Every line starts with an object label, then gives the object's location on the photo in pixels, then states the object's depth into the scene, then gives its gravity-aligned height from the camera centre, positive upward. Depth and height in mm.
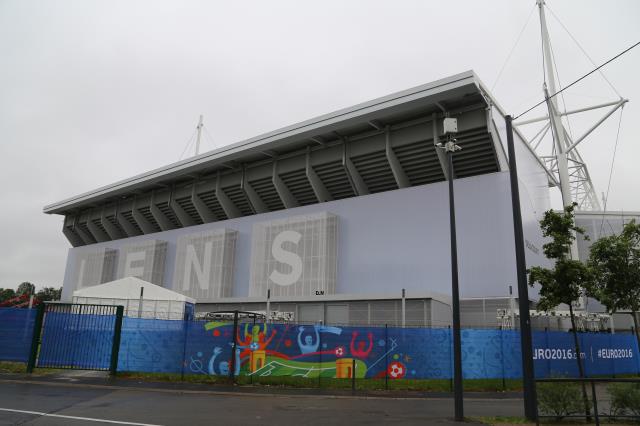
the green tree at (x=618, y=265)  19406 +3292
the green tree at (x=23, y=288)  141350 +13161
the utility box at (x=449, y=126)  12336 +5407
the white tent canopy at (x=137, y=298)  25422 +1956
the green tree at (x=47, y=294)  110438 +9320
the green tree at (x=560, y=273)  15828 +2401
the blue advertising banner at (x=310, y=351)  18234 -356
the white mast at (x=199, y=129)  66125 +27692
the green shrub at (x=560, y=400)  10477 -1070
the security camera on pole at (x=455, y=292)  11250 +1253
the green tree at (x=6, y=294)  111238 +8679
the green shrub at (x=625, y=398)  10141 -976
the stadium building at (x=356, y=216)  30344 +9197
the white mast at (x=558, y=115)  43000 +20938
